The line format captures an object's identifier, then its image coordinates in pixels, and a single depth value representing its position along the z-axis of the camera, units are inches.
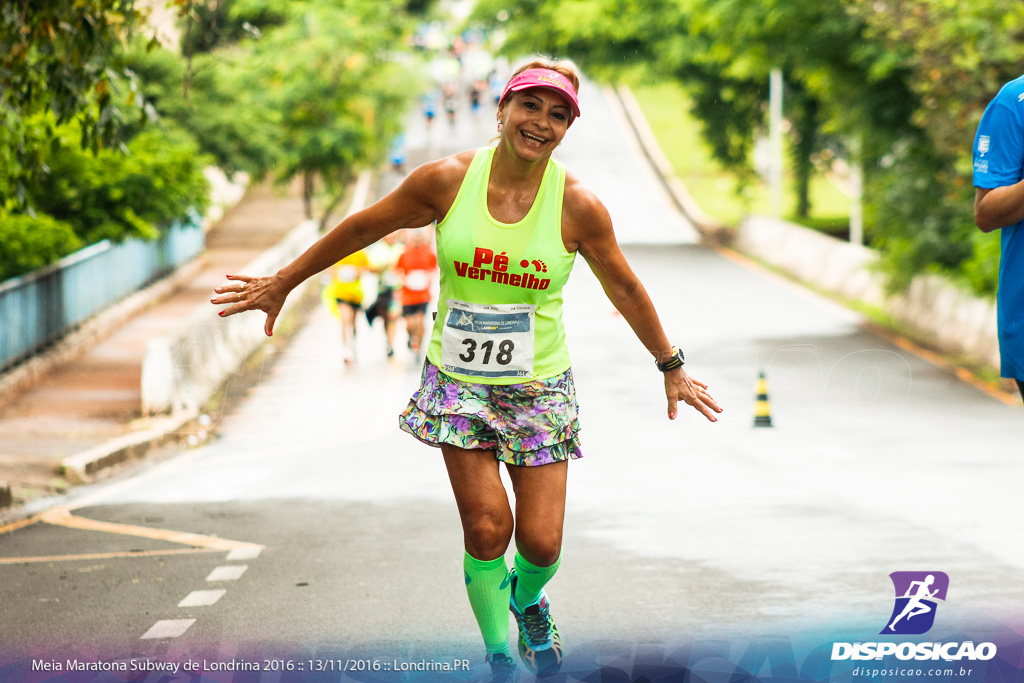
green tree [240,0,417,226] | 1314.0
